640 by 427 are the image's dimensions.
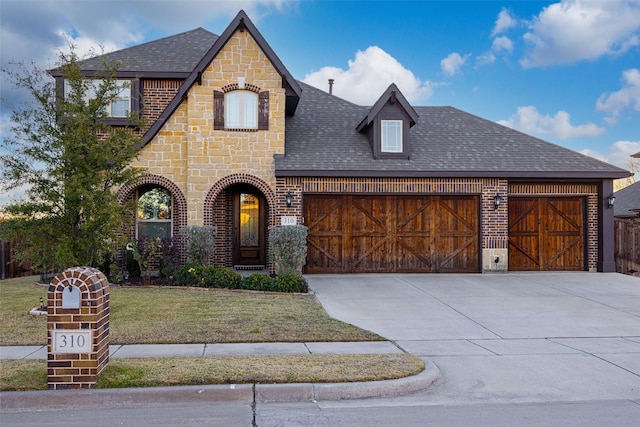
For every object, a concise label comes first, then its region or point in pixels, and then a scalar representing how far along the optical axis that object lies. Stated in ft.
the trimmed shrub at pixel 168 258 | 45.73
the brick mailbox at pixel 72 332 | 18.10
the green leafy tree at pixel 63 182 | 31.96
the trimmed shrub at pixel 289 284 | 41.09
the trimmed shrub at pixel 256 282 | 41.78
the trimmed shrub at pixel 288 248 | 45.09
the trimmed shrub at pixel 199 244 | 46.57
